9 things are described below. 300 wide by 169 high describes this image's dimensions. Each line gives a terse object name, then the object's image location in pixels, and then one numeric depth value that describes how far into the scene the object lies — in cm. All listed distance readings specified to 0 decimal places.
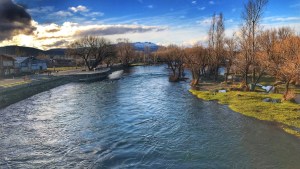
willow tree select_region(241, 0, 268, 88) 4183
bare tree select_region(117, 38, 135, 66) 12350
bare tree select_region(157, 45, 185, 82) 5904
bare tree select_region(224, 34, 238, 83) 5267
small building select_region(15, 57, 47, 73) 8116
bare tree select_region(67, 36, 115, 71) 8439
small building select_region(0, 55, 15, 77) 6581
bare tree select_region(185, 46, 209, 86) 5125
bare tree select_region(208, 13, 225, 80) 5555
